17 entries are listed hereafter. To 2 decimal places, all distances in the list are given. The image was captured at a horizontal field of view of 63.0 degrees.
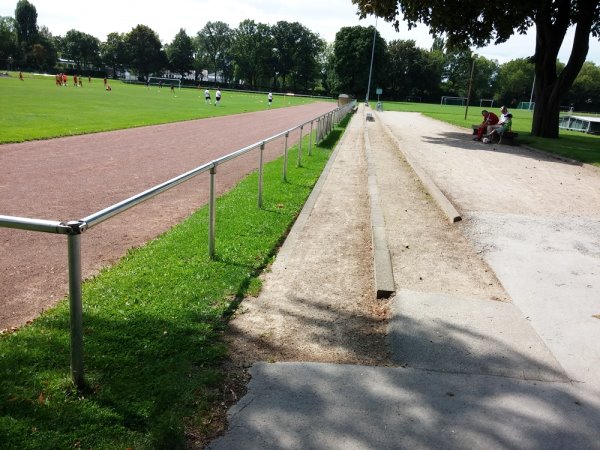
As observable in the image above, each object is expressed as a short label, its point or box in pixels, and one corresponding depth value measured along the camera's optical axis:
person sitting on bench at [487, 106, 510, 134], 19.66
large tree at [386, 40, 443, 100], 99.62
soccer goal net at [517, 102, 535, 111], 92.12
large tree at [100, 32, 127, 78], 113.00
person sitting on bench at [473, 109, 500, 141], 20.19
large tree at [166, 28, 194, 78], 118.44
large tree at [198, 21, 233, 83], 128.12
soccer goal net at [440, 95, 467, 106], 93.62
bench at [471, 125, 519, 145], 19.59
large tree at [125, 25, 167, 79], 113.00
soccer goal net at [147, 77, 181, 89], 101.59
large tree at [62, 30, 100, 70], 115.69
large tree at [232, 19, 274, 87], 109.12
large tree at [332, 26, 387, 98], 86.88
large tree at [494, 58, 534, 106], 104.50
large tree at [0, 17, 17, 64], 100.94
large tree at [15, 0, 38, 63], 108.25
